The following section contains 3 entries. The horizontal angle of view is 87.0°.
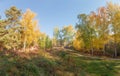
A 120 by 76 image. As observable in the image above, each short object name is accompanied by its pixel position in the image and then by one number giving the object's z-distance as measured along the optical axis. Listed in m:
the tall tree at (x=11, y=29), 11.22
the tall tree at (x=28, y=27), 12.93
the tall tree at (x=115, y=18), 11.83
